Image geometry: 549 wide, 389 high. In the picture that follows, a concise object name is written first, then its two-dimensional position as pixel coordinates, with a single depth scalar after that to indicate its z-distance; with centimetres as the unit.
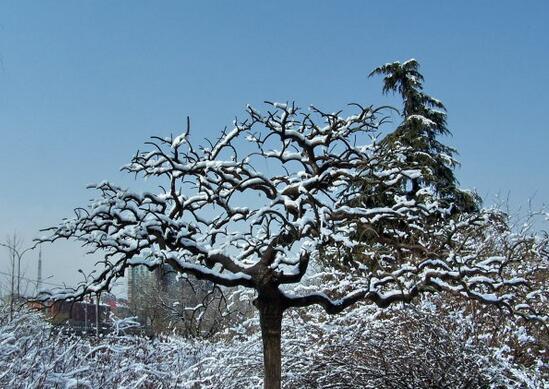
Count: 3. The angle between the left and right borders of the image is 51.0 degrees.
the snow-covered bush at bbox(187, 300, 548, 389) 664
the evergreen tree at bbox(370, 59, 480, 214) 1588
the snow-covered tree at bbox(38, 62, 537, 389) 624
